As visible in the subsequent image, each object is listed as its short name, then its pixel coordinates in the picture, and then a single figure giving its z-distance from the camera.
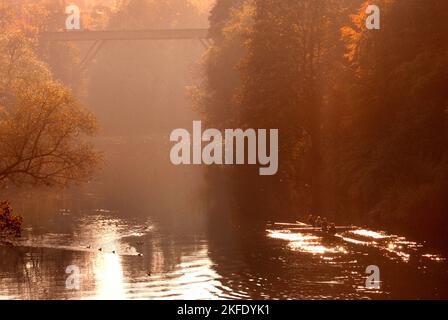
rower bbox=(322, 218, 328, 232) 45.09
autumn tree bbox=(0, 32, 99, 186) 45.97
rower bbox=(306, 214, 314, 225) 47.07
